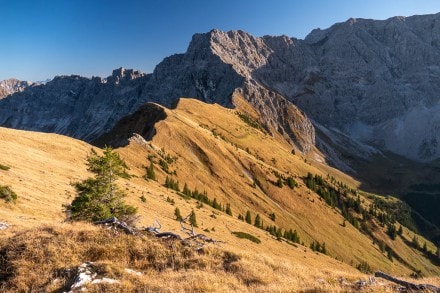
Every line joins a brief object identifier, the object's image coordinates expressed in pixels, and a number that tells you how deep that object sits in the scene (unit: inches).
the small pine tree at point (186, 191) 4571.9
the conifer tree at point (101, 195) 1526.8
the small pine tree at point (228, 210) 4773.1
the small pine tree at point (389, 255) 7353.3
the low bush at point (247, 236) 3173.2
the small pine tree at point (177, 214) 2822.3
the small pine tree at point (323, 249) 5655.5
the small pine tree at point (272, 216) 5865.7
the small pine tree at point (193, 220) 2765.3
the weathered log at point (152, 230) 871.6
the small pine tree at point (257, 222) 4862.2
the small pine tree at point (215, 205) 4653.5
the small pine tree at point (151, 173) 4340.6
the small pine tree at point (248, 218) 4961.1
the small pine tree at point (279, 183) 7199.8
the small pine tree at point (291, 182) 7431.1
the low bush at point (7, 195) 1609.3
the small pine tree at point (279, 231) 4973.9
